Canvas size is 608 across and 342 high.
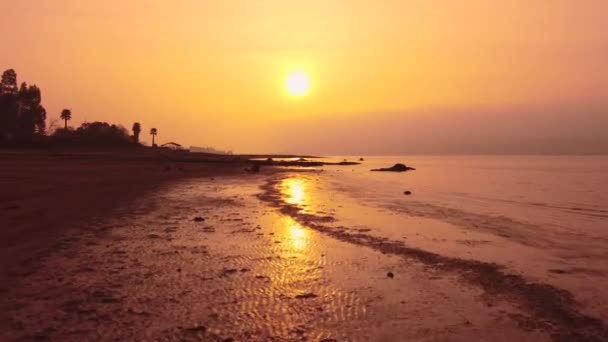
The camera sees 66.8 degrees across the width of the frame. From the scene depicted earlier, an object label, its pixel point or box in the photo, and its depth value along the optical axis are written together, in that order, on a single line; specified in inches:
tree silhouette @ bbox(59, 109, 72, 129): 4288.9
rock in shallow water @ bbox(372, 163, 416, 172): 3106.3
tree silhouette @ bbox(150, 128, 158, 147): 5260.8
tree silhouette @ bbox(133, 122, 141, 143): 4494.3
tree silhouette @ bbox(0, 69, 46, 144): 3467.0
